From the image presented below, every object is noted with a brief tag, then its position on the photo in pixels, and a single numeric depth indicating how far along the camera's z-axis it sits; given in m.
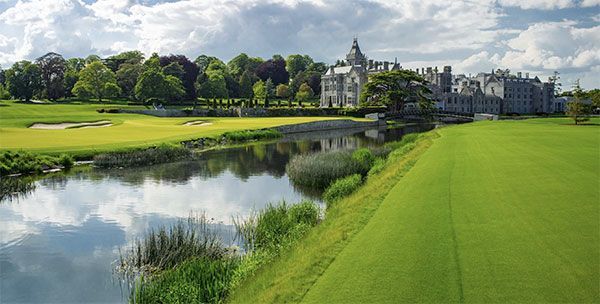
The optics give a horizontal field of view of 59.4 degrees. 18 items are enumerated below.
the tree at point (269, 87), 133.12
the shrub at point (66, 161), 31.11
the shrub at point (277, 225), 14.36
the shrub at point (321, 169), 24.61
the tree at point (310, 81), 141.12
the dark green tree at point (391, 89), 93.69
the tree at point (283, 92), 131.75
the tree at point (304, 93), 125.92
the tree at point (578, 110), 57.41
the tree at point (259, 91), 123.13
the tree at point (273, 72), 151.00
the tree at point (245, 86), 127.69
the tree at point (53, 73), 103.38
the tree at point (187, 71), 110.94
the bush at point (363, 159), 27.34
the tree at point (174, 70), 110.12
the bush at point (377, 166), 25.28
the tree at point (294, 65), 167.62
